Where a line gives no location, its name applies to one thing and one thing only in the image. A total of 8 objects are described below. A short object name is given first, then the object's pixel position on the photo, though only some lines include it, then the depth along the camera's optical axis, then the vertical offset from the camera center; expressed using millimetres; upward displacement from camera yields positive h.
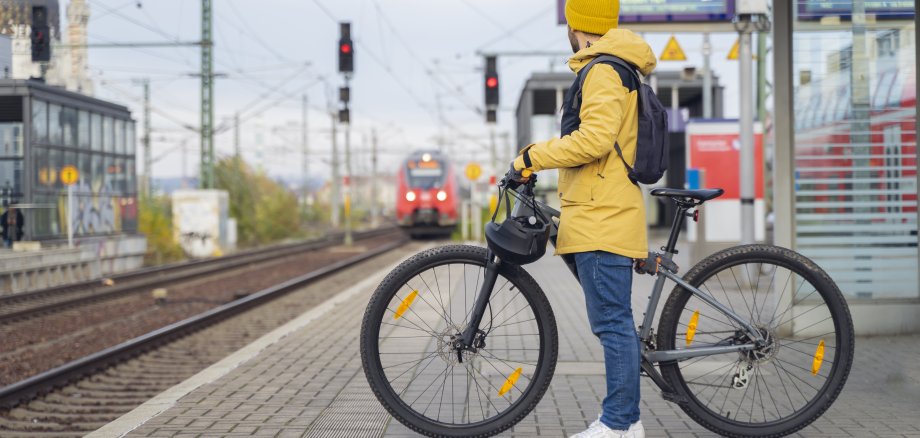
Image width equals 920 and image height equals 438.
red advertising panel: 15766 +746
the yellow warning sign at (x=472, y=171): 31366 +1076
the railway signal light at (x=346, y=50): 24484 +3576
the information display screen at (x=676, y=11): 12883 +2338
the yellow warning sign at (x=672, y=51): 19766 +2802
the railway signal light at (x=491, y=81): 25289 +2932
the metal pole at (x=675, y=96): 36062 +3632
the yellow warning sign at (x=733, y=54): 21766 +3036
